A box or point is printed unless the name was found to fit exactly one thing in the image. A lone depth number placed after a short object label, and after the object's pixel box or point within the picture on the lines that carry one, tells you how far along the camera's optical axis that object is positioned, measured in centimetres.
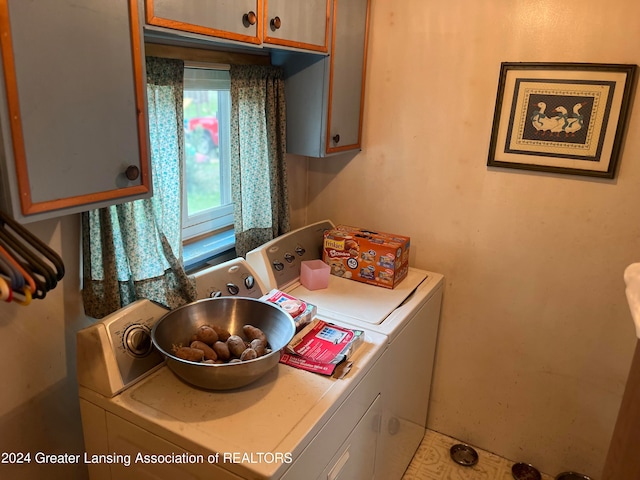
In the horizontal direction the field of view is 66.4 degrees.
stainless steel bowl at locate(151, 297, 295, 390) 121
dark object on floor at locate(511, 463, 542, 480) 214
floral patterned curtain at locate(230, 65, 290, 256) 185
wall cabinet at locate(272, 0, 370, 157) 185
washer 112
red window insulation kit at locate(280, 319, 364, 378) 139
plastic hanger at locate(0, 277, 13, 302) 84
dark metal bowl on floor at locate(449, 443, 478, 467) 222
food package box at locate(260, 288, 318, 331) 155
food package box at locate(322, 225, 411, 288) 193
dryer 171
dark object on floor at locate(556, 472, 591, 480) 209
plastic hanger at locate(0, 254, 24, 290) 87
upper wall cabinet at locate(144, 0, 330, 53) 115
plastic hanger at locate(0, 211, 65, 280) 98
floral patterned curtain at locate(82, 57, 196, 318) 136
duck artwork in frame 169
